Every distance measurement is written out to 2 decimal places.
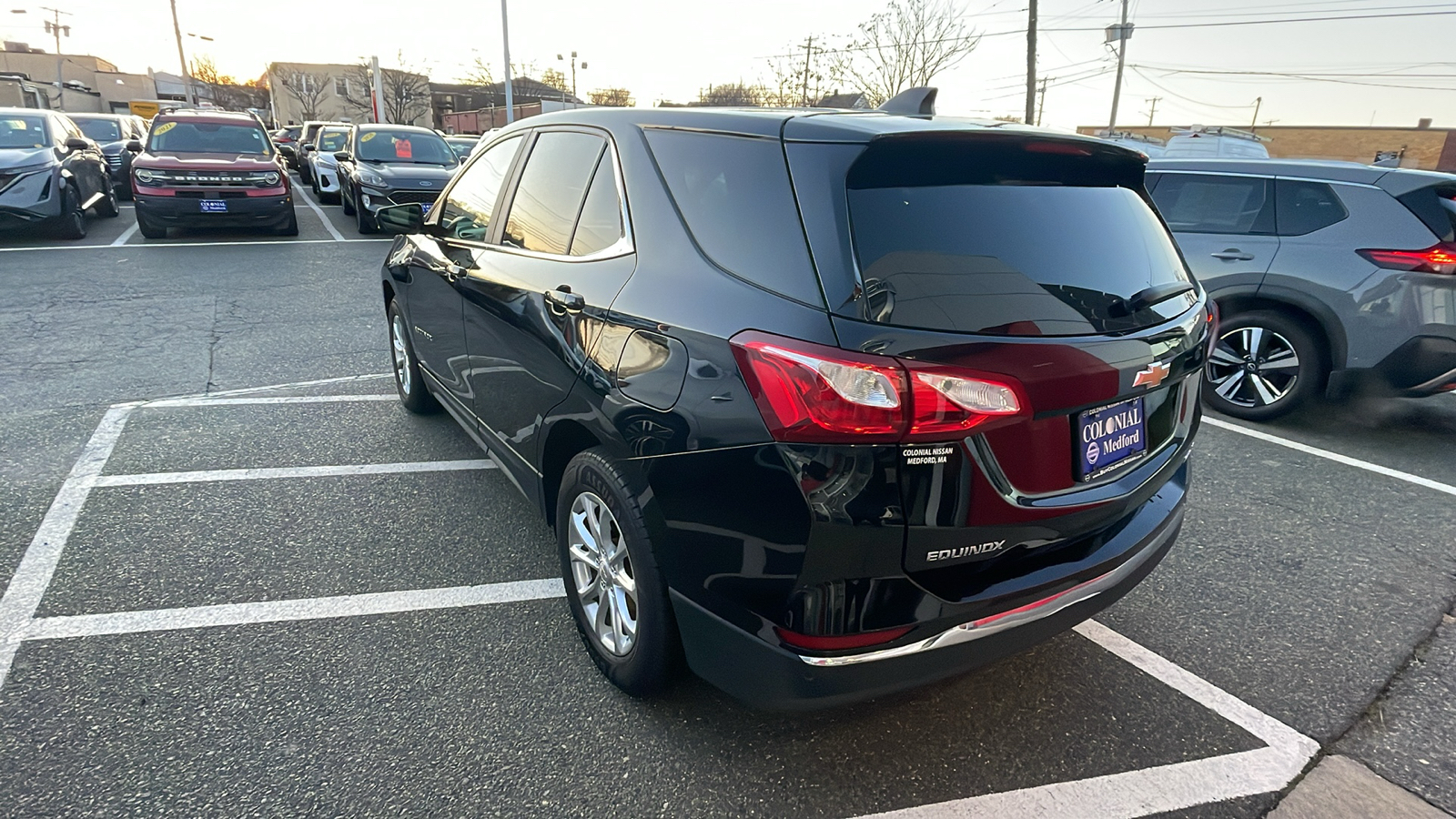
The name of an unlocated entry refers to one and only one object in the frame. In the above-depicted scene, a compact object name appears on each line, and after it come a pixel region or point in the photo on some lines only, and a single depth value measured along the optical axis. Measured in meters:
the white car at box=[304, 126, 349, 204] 16.23
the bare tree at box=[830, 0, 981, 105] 29.31
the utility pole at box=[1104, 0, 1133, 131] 28.97
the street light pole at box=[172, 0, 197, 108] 48.16
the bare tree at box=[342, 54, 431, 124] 58.13
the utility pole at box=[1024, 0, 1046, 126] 24.11
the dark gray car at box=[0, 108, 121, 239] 10.21
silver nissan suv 4.62
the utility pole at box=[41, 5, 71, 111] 77.56
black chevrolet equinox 1.79
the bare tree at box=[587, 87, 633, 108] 58.71
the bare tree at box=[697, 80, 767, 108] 41.38
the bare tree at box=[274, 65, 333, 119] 73.38
